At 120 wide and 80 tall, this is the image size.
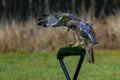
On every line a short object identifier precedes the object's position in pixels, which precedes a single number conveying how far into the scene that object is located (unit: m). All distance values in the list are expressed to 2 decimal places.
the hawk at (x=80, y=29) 15.70
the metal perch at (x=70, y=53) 15.61
